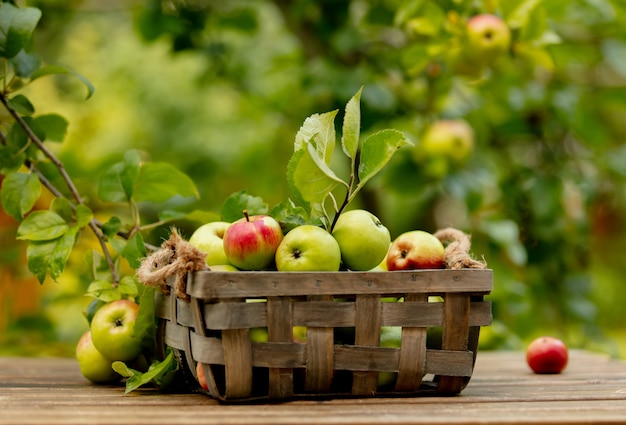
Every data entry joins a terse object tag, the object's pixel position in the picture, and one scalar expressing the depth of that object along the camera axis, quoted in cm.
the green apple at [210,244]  248
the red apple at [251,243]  242
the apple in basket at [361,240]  244
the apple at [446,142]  325
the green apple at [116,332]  251
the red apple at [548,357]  271
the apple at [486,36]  291
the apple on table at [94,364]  255
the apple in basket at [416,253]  249
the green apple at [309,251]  241
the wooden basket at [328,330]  239
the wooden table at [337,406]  230
